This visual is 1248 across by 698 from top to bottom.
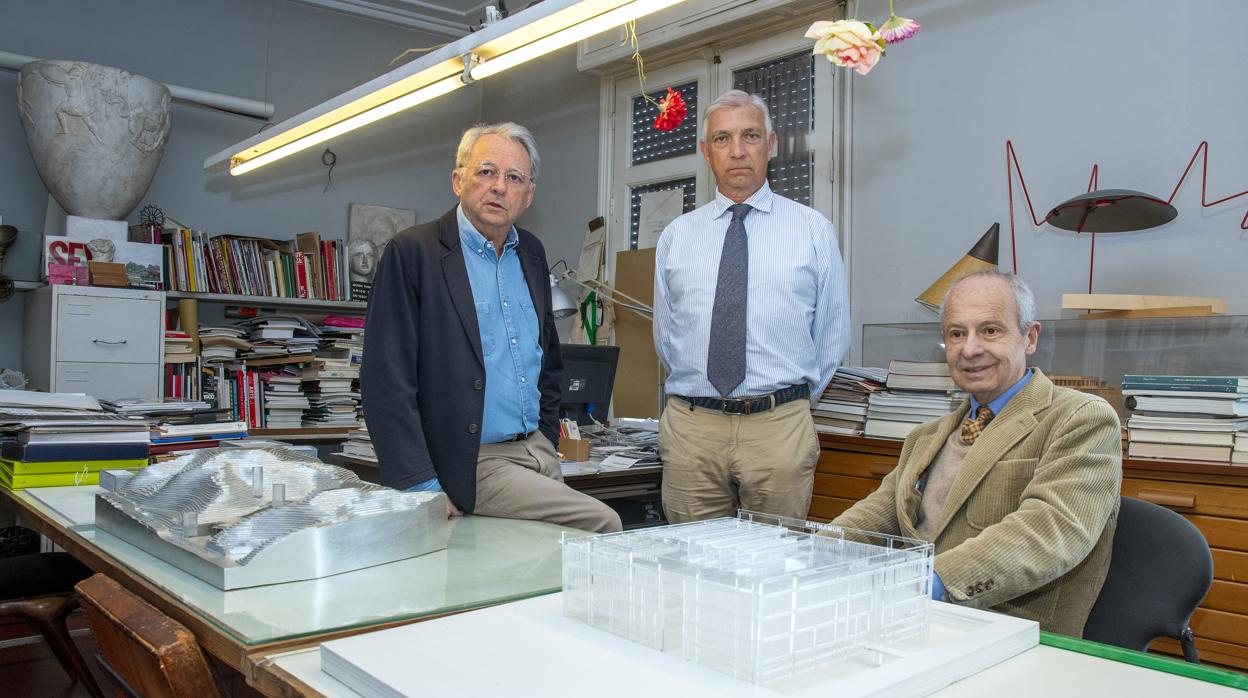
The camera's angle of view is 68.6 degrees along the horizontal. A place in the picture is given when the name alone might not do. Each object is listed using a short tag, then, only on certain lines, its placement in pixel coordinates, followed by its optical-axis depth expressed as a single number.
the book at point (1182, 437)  2.50
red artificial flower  3.39
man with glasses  2.10
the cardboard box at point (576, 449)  3.37
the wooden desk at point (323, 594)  1.08
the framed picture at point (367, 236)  5.67
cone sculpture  3.42
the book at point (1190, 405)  2.49
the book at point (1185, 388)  2.52
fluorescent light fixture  2.18
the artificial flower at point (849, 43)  2.35
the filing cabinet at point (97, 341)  4.30
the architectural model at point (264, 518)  1.28
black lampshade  2.98
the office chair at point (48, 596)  1.96
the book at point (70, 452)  2.20
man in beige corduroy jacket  1.50
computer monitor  3.71
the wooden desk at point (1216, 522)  2.40
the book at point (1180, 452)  2.49
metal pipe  5.11
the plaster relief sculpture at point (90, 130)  4.46
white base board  0.87
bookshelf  4.96
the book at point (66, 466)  2.19
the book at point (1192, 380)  2.52
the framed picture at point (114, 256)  4.46
